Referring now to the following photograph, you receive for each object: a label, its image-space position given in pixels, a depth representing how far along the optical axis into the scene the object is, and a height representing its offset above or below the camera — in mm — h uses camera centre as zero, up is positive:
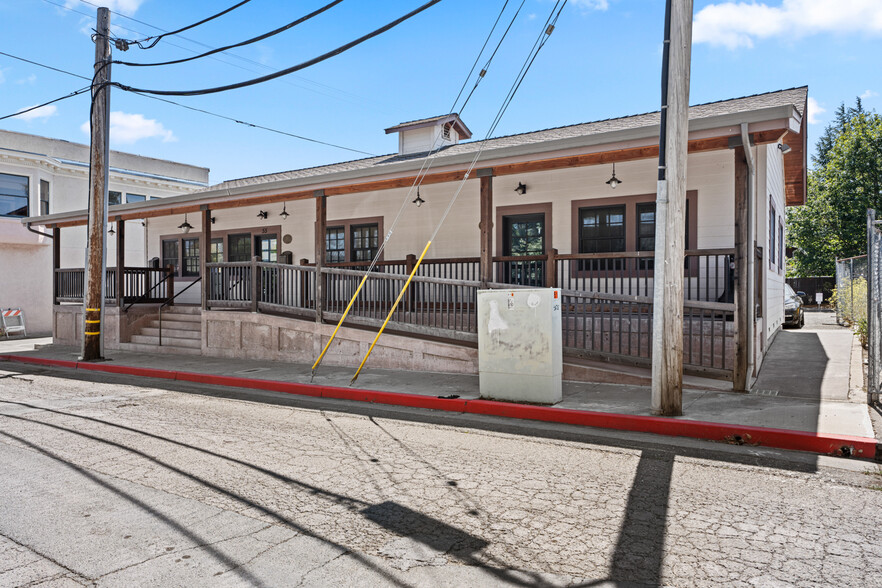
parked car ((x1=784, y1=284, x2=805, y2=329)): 17906 -452
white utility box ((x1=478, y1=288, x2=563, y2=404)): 7645 -631
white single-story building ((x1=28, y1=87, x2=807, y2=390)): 8414 +1261
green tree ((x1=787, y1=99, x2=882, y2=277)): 31547 +5305
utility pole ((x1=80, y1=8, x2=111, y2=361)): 13367 +2761
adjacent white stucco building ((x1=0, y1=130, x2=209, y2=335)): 22438 +3666
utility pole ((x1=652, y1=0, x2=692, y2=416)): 6602 +1122
